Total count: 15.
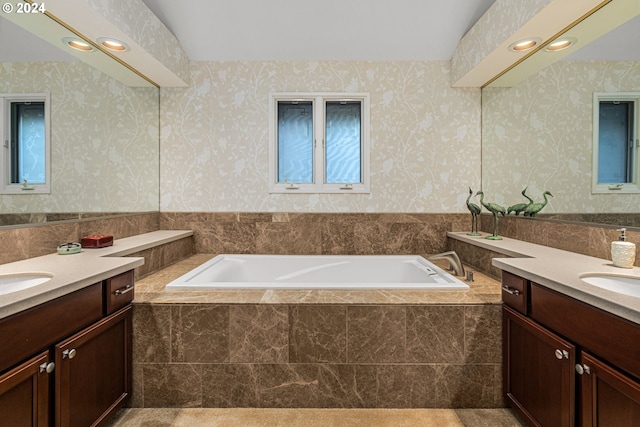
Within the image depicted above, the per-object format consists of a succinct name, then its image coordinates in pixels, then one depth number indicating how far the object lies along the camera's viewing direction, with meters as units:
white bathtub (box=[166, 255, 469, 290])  2.56
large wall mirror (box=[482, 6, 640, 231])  1.62
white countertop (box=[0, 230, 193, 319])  1.05
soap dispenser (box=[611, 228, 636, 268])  1.46
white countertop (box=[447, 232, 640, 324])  1.02
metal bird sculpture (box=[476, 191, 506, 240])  2.43
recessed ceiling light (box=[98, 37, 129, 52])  2.03
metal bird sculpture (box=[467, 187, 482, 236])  2.66
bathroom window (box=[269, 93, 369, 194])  2.96
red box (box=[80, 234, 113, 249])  1.98
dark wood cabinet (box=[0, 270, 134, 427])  1.03
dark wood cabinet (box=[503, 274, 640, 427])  1.00
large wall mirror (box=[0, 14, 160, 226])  1.63
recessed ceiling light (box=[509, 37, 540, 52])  2.03
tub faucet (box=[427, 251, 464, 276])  2.22
